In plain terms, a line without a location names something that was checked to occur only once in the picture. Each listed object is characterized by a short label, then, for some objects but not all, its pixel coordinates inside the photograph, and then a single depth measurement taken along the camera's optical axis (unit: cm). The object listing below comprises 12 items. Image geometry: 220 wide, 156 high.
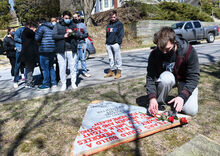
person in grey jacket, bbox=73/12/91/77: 613
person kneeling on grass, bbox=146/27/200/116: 240
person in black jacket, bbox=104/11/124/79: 543
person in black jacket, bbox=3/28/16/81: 580
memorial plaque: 219
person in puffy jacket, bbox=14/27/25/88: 538
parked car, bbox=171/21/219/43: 1441
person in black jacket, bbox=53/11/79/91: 440
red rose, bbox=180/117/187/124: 256
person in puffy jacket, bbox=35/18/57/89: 462
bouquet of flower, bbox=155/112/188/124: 257
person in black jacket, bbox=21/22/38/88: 487
